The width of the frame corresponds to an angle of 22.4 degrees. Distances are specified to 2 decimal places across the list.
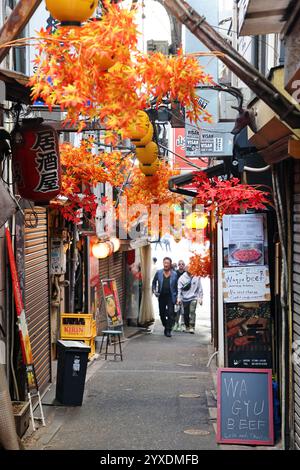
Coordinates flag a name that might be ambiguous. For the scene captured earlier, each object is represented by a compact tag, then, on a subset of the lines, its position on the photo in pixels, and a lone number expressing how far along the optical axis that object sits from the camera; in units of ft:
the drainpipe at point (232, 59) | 24.90
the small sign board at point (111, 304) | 69.36
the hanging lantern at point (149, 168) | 49.03
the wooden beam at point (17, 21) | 24.59
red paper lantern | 35.45
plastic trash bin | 45.52
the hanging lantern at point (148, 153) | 45.37
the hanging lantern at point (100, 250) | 69.41
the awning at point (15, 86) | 28.99
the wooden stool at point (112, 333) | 59.11
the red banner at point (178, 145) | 76.95
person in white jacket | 84.53
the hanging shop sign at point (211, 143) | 52.90
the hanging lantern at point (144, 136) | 36.56
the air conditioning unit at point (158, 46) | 52.26
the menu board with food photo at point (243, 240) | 36.76
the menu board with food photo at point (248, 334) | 36.96
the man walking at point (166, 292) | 81.46
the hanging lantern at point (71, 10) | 22.58
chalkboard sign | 34.65
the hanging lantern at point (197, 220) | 71.82
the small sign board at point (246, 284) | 36.68
